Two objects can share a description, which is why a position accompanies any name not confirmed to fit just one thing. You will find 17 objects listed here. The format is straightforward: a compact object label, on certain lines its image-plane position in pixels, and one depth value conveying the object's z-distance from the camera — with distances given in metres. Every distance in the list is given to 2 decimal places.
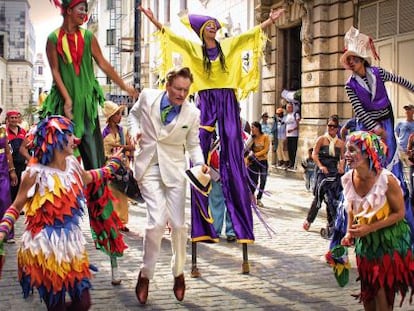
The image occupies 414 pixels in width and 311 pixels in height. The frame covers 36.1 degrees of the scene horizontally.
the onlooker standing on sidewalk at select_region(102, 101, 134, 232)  8.45
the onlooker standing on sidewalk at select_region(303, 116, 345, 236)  7.93
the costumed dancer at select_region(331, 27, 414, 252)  5.95
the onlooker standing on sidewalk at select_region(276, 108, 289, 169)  17.12
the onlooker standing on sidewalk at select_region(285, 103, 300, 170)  16.64
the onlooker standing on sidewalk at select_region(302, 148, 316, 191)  9.32
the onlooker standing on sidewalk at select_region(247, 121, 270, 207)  10.98
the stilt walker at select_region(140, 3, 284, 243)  6.14
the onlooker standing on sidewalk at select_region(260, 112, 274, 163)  17.02
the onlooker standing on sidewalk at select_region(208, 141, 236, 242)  7.84
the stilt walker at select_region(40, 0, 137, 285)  5.19
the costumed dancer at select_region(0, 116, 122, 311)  3.96
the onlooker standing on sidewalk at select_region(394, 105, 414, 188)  11.07
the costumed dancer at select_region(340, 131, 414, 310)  4.10
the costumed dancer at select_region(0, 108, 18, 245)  7.63
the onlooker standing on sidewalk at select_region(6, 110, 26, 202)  8.71
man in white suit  5.06
